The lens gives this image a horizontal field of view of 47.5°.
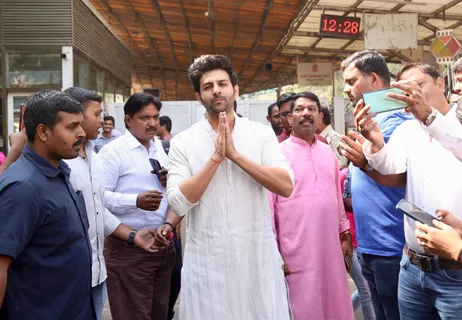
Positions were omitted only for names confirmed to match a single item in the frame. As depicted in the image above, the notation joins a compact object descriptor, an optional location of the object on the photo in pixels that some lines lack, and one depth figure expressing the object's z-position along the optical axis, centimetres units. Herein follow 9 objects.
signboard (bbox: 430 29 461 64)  970
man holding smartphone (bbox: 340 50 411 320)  322
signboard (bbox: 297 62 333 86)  1424
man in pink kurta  384
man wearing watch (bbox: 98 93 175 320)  375
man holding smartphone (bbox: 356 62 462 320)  250
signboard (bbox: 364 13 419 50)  991
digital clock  1002
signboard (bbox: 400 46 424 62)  1203
